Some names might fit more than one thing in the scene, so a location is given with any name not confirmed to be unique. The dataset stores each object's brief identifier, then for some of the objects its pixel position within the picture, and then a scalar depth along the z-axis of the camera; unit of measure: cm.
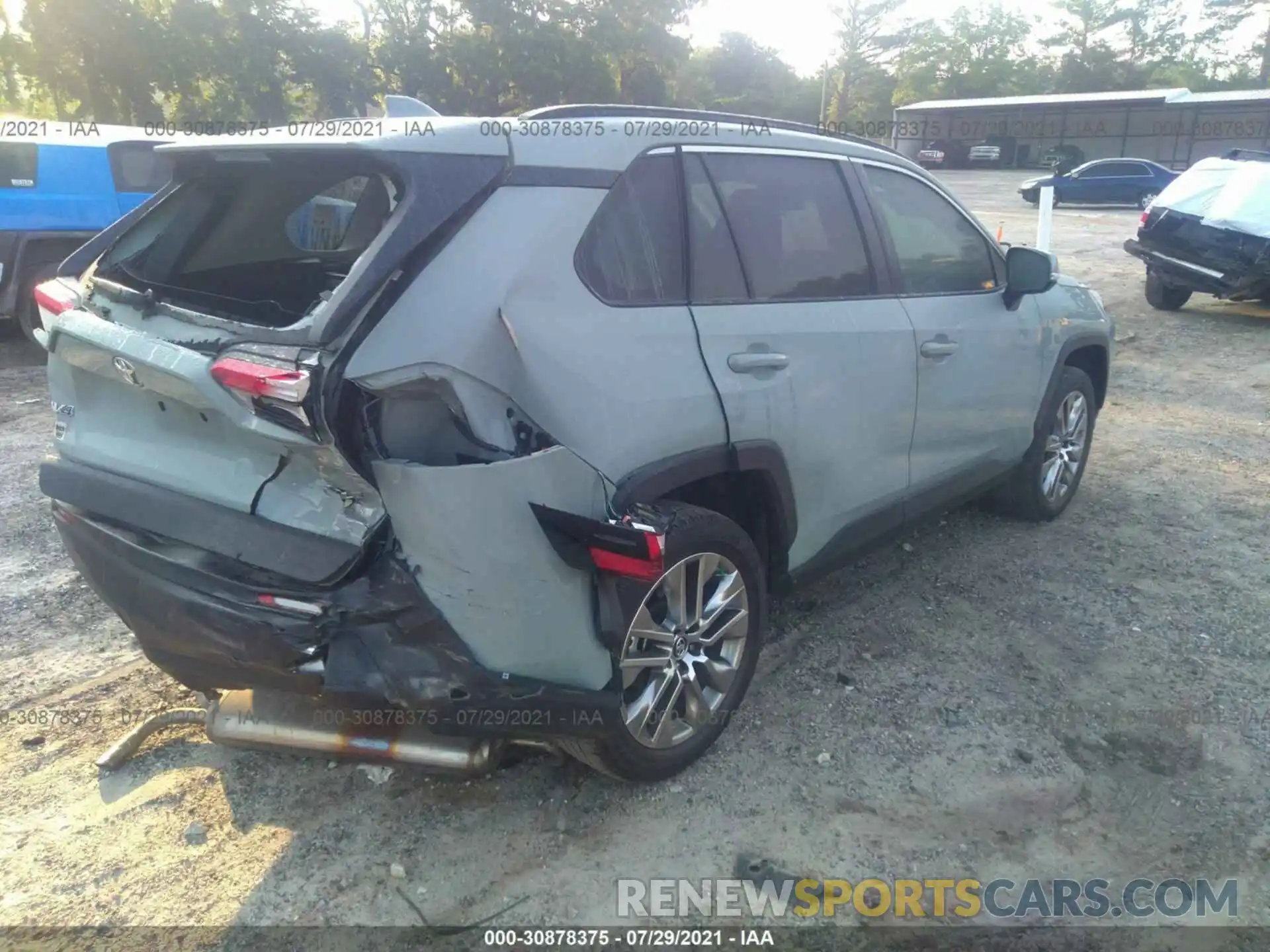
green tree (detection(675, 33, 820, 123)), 5881
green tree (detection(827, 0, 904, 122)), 6359
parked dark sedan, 2488
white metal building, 3353
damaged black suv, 1032
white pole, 1193
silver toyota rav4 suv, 232
